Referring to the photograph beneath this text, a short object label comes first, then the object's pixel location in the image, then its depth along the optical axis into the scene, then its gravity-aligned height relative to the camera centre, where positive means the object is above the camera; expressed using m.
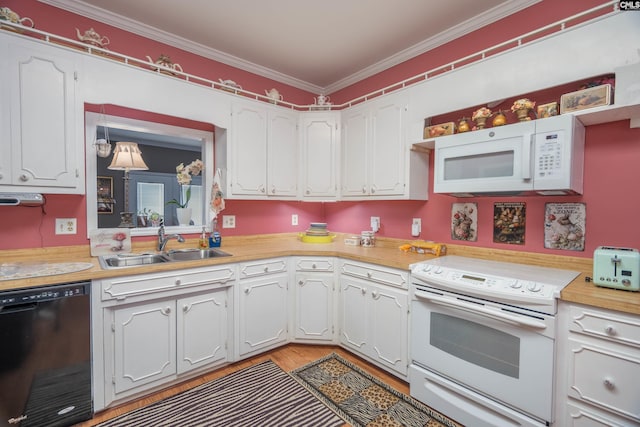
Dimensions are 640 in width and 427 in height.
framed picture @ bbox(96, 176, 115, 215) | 2.28 +0.08
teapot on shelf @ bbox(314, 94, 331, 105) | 3.11 +1.27
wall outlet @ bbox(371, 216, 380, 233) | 3.04 -0.17
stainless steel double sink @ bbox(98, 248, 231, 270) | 2.12 -0.42
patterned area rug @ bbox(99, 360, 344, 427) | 1.77 -1.32
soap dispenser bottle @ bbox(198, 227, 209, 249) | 2.67 -0.34
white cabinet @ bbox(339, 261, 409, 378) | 2.12 -0.85
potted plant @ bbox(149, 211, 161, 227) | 2.56 -0.12
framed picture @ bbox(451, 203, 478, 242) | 2.29 -0.10
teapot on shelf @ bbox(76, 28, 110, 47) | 2.07 +1.20
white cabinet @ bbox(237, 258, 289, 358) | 2.39 -0.86
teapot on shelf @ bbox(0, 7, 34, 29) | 1.74 +1.14
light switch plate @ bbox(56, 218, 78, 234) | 2.09 -0.16
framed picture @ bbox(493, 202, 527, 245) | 2.05 -0.09
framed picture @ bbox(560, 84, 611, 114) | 1.51 +0.61
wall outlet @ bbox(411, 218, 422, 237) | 2.66 -0.17
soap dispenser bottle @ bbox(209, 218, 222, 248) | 2.69 -0.32
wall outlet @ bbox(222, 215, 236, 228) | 2.88 -0.15
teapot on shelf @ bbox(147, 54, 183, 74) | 2.44 +1.21
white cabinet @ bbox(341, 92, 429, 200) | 2.46 +0.47
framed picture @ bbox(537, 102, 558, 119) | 1.68 +0.59
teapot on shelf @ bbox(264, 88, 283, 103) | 2.96 +1.15
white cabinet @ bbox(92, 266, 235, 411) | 1.79 -0.85
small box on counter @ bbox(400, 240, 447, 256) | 2.38 -0.33
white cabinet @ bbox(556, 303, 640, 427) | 1.26 -0.72
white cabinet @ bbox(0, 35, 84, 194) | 1.72 +0.52
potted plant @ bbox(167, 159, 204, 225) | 2.67 +0.22
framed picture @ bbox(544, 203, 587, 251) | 1.81 -0.10
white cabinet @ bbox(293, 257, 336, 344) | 2.64 -0.84
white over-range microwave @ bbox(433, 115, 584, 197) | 1.60 +0.31
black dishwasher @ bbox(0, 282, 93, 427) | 1.50 -0.84
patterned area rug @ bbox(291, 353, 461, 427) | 1.79 -1.31
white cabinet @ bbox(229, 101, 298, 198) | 2.67 +0.53
